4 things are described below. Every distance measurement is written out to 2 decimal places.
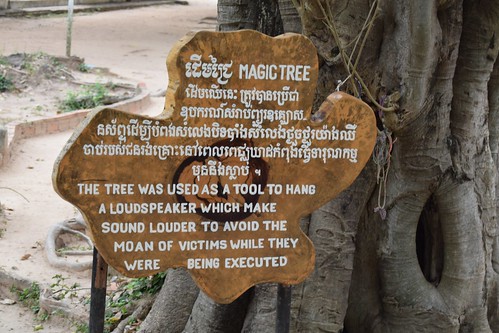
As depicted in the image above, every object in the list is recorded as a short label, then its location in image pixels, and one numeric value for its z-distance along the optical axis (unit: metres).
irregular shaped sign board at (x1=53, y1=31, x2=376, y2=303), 3.46
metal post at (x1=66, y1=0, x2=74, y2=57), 15.86
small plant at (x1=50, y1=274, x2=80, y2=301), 6.66
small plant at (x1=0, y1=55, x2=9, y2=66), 14.14
